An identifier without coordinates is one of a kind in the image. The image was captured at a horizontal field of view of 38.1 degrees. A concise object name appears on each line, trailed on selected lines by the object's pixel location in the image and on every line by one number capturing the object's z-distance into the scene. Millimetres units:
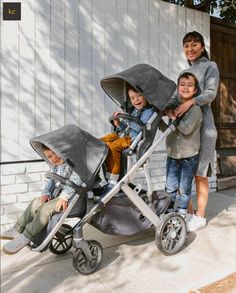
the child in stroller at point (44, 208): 2520
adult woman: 3486
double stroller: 2533
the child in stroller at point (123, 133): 2865
